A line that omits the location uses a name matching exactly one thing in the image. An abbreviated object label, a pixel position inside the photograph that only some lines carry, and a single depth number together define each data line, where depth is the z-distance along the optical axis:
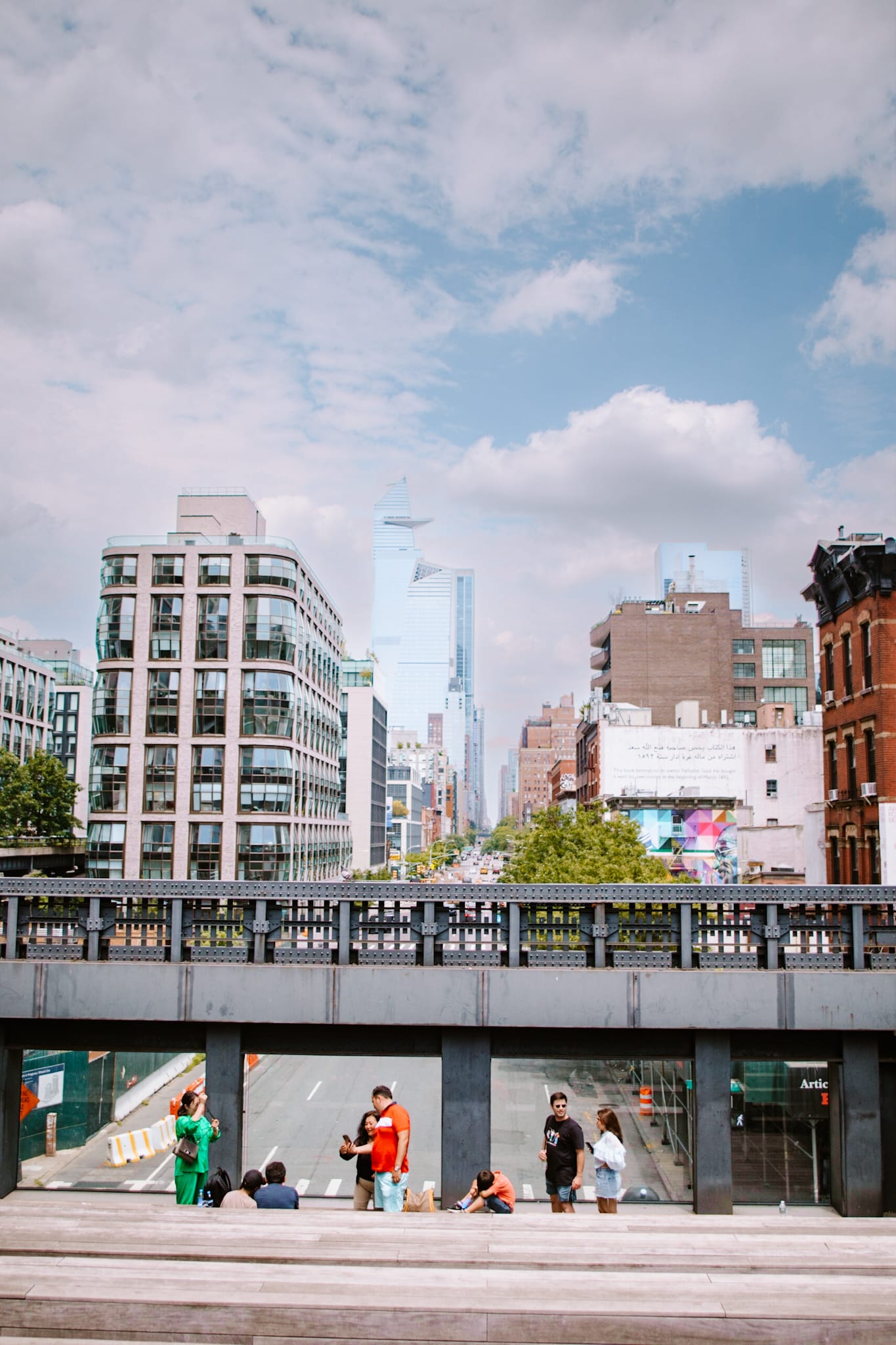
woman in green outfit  10.15
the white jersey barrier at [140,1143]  21.34
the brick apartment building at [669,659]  96.25
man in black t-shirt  10.29
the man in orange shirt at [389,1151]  9.87
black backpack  10.14
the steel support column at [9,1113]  12.19
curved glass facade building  64.25
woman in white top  10.19
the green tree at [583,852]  43.28
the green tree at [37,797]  78.88
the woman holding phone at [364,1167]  10.05
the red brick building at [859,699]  34.00
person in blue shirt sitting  9.30
